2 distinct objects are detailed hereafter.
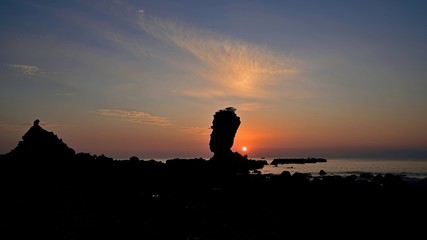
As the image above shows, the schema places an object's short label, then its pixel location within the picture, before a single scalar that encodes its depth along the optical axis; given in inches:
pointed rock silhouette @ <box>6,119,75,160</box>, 2032.5
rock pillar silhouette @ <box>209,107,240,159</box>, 3681.1
